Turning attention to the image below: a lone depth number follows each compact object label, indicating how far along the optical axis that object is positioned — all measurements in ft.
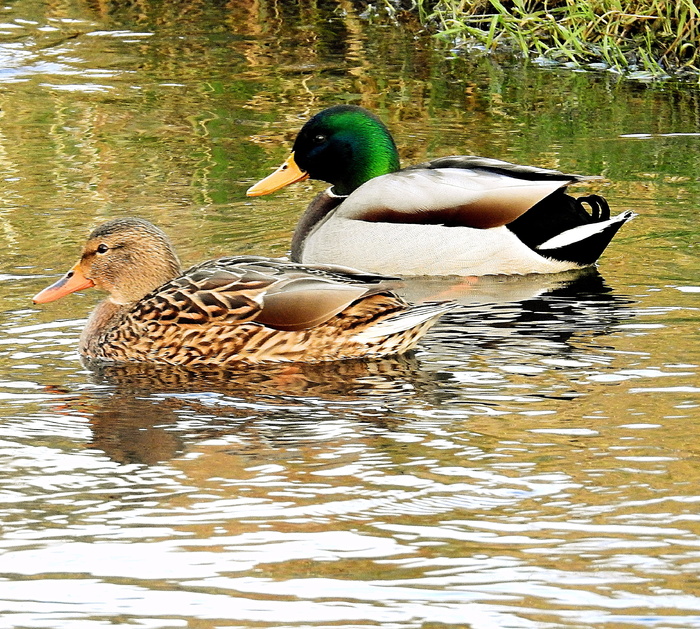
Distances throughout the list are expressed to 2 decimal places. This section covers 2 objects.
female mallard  43.50
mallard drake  54.29
